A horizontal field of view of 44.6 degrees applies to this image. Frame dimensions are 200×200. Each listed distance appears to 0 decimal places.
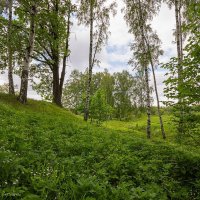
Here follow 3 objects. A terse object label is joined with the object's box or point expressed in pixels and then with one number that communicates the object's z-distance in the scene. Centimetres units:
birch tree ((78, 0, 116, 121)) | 2391
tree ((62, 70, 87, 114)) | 8499
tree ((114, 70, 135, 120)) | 7781
